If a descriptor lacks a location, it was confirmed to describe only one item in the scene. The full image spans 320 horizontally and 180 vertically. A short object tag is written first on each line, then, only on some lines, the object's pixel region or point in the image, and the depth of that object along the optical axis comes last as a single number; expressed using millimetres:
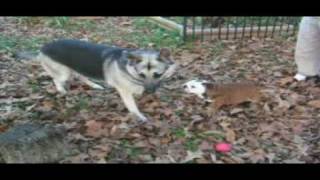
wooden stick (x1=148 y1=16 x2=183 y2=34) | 2428
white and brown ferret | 2309
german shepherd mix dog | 2189
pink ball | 2172
